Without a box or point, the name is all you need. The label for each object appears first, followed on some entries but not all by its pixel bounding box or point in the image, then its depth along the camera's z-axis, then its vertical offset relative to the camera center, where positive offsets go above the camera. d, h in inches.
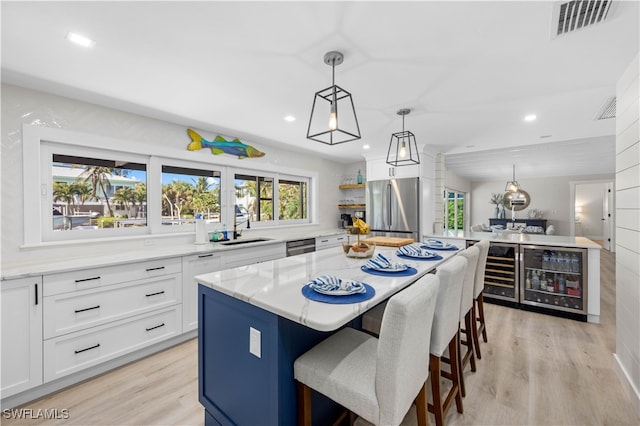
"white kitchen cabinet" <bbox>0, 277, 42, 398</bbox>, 71.6 -33.5
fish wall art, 132.1 +33.4
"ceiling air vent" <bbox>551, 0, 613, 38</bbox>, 54.3 +40.7
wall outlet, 51.8 -25.4
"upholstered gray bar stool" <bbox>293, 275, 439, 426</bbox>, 41.6 -27.8
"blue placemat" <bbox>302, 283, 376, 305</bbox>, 48.9 -16.2
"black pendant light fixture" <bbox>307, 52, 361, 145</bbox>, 69.3 +40.5
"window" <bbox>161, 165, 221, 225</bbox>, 128.9 +7.6
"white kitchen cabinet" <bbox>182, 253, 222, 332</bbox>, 107.7 -29.9
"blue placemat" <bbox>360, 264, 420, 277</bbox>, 67.4 -15.8
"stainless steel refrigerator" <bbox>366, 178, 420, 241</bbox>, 175.2 +1.6
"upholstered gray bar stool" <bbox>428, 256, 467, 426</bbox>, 59.3 -24.6
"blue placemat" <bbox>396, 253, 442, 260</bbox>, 87.2 -15.4
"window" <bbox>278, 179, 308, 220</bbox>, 186.4 +7.3
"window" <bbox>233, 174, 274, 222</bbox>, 160.4 +8.7
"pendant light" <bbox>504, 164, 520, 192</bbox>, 247.9 +19.5
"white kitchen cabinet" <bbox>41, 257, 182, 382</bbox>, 79.3 -33.3
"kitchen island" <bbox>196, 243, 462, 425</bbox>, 48.5 -24.7
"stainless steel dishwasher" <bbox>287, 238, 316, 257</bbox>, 153.5 -21.3
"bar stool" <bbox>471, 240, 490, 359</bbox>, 91.6 -25.6
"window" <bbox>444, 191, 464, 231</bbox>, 313.8 +0.5
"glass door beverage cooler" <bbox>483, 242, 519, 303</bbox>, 141.4 -33.9
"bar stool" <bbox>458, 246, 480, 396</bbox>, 75.2 -26.0
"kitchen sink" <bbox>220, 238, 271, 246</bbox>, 133.3 -16.4
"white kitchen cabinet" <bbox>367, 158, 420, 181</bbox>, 176.6 +26.4
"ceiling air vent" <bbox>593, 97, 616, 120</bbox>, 103.3 +40.4
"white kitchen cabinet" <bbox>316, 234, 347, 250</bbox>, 174.9 -20.6
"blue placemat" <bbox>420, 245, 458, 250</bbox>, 104.0 -14.6
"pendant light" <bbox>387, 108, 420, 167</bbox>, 106.1 +38.9
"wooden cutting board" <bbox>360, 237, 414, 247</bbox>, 115.9 -13.9
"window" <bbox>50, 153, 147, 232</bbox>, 100.1 +6.6
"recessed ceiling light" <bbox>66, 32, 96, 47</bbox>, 63.8 +40.6
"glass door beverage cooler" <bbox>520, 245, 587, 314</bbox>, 126.1 -33.5
